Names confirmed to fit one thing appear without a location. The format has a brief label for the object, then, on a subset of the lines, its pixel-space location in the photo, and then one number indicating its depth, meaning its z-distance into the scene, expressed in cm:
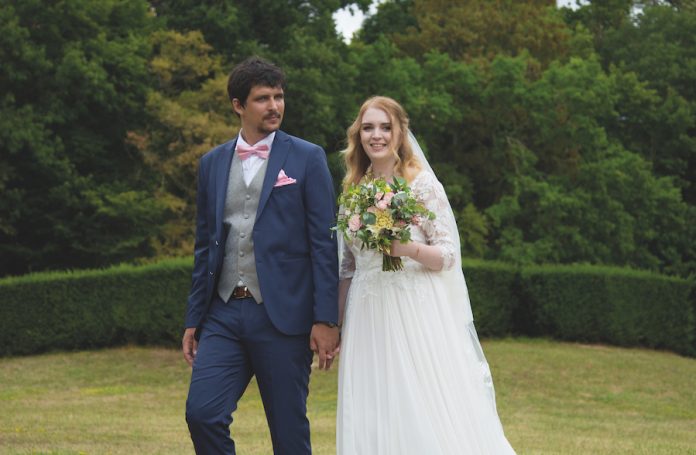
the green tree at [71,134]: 2995
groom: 575
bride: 637
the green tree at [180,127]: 2973
